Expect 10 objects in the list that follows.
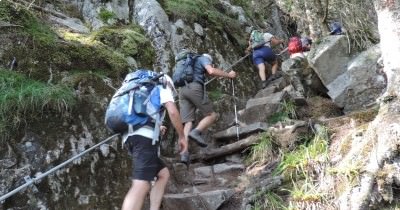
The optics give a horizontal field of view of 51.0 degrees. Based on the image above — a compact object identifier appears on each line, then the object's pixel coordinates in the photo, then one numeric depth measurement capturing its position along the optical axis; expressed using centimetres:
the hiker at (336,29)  1002
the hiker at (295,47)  1082
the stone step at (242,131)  772
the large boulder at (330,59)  880
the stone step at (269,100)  864
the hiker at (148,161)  454
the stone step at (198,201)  596
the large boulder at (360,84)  802
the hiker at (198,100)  748
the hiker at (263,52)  1068
